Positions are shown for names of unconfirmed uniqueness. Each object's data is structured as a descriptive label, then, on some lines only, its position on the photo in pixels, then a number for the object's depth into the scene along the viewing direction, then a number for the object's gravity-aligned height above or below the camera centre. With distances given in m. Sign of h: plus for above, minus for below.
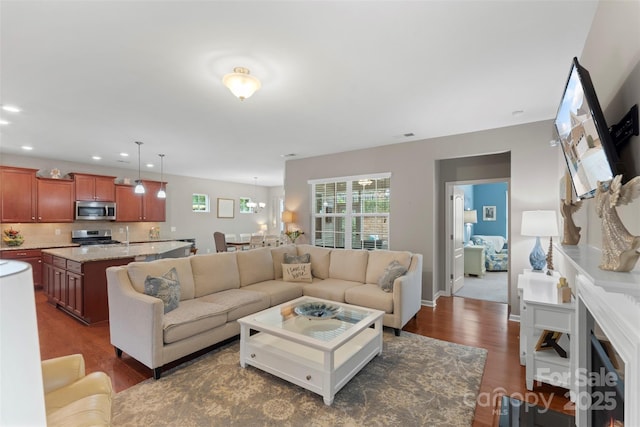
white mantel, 0.84 -0.36
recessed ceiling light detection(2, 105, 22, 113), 3.22 +1.18
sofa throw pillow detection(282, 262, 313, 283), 4.22 -0.89
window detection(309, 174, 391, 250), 5.25 -0.01
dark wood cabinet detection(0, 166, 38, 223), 5.22 +0.36
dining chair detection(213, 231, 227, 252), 7.23 -0.74
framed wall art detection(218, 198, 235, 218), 9.18 +0.14
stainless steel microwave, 6.04 +0.04
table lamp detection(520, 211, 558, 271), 3.13 -0.18
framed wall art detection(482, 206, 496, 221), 8.13 -0.07
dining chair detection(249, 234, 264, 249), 7.80 -0.79
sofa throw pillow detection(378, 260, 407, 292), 3.61 -0.80
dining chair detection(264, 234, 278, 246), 7.84 -0.77
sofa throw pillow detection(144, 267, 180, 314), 2.71 -0.73
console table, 2.22 -0.97
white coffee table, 2.19 -1.18
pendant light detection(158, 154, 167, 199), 5.87 +0.99
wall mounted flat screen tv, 1.20 +0.36
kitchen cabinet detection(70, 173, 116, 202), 6.04 +0.56
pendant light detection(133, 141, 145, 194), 5.18 +0.42
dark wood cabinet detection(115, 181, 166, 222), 6.67 +0.20
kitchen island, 3.64 -0.84
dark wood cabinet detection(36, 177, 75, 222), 5.60 +0.27
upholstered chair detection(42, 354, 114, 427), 1.24 -0.87
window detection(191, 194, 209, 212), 8.51 +0.29
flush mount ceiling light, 2.40 +1.08
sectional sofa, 2.52 -0.95
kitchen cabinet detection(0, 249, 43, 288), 5.16 -0.80
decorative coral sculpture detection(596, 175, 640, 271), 0.96 -0.07
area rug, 1.97 -1.40
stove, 6.17 -0.53
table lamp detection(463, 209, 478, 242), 7.19 -0.16
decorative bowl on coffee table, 2.71 -0.96
